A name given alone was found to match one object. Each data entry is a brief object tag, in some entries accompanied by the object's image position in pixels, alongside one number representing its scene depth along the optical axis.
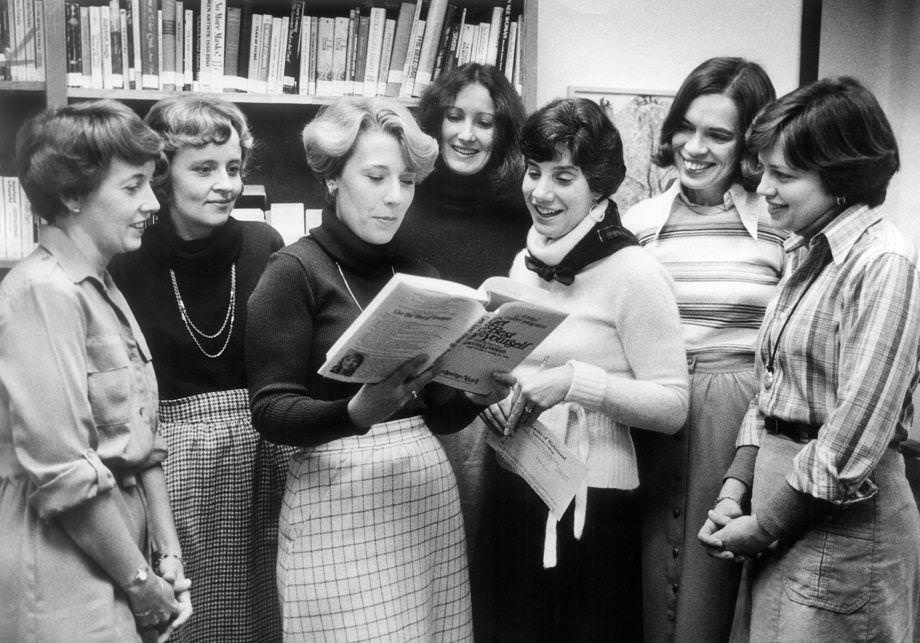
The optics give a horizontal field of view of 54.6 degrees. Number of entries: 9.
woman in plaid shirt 1.52
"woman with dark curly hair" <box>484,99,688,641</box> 1.84
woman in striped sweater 2.00
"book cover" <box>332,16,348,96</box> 2.70
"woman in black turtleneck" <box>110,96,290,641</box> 1.93
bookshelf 2.46
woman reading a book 1.57
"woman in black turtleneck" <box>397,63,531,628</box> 2.33
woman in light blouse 1.37
